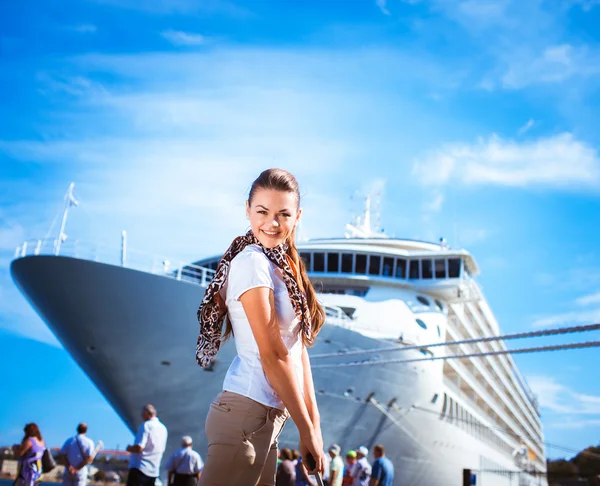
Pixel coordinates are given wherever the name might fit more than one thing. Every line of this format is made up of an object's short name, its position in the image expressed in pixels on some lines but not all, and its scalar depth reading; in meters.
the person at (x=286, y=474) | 7.38
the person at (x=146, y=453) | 6.97
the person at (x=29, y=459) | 6.84
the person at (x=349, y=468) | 8.66
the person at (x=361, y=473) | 8.41
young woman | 1.99
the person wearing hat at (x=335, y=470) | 8.15
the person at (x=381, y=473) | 8.05
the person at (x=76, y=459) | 7.38
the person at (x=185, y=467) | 8.19
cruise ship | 13.77
